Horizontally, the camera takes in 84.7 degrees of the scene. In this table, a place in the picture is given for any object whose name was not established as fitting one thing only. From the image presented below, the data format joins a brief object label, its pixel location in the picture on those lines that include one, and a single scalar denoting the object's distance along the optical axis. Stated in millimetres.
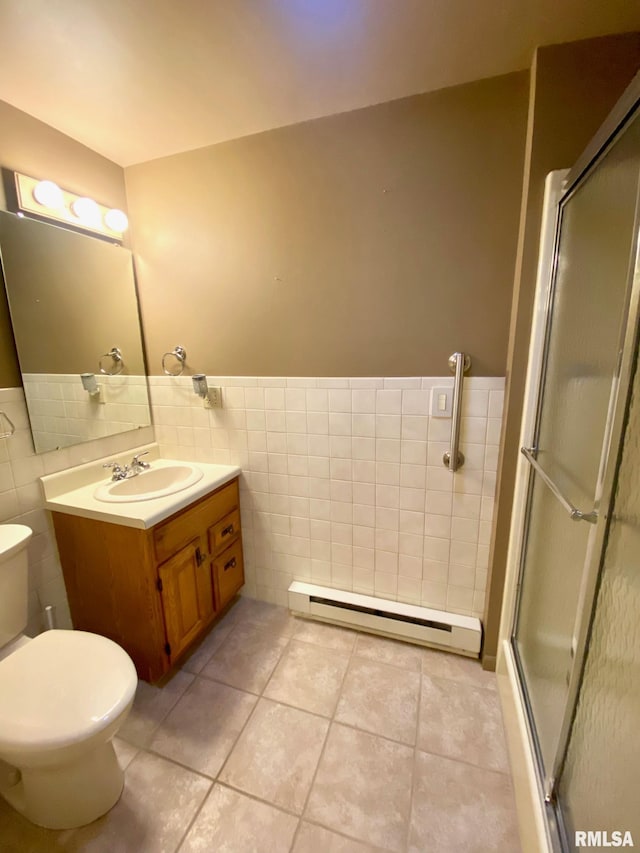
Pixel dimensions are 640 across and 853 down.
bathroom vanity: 1333
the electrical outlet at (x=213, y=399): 1795
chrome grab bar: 1388
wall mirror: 1378
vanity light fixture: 1343
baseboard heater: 1579
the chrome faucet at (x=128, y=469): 1647
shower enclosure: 678
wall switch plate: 1454
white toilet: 896
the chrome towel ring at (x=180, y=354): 1800
